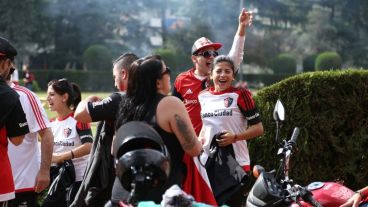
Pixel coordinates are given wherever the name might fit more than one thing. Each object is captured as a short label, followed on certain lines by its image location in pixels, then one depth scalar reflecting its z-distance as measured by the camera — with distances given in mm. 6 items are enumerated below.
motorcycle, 6443
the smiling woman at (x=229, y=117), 8987
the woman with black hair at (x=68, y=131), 9489
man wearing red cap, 9662
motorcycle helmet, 4839
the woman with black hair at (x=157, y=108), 6158
